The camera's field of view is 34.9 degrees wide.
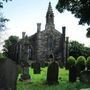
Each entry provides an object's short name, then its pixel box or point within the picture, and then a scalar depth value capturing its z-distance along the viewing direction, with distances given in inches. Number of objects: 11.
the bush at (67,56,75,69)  905.1
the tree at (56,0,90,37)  473.9
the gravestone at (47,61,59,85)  396.1
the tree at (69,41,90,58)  1483.2
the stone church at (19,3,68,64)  1237.6
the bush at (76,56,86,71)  757.9
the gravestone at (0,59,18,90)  184.9
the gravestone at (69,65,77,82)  432.5
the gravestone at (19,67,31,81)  461.0
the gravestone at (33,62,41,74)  630.3
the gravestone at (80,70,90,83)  400.0
